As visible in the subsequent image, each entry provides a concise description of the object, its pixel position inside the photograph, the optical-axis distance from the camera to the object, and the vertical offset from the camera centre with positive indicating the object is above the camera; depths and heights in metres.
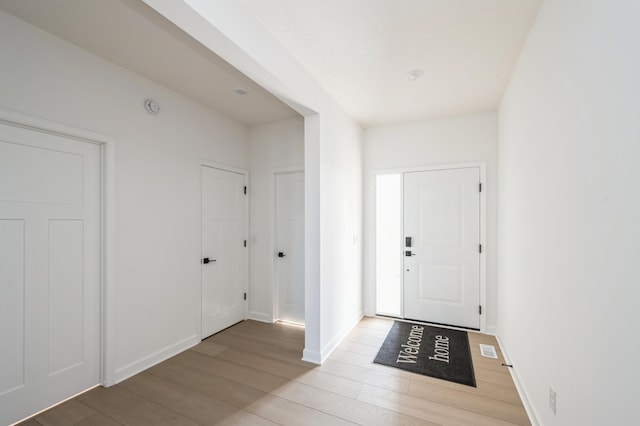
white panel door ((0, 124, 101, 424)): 1.91 -0.43
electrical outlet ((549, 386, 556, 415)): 1.55 -1.07
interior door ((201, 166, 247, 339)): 3.41 -0.48
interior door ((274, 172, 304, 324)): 3.83 -0.47
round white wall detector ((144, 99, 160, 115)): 2.72 +1.06
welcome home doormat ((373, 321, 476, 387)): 2.54 -1.47
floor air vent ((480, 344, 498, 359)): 2.85 -1.47
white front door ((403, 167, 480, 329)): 3.54 -0.45
